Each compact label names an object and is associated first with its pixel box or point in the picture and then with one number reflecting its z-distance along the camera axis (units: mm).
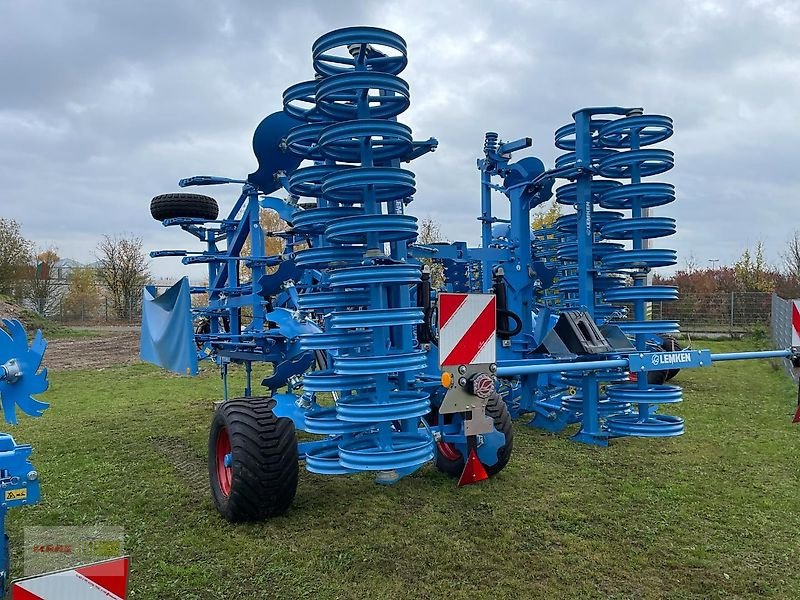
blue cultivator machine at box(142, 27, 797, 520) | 3973
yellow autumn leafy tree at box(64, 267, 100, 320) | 33594
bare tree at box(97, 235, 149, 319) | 33656
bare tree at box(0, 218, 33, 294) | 29641
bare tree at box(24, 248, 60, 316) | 31562
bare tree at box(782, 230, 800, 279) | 27225
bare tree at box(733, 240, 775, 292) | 25922
